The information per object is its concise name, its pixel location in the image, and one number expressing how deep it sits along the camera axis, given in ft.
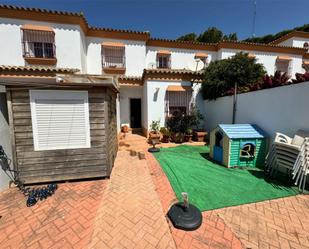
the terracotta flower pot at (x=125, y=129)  38.19
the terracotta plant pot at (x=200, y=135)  30.76
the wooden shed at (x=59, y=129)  12.79
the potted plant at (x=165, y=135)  30.14
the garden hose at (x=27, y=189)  11.85
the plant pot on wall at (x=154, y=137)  29.17
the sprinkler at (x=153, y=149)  24.05
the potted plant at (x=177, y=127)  29.91
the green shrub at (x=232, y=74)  27.27
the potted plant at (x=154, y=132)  29.64
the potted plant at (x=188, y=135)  30.55
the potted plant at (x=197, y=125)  30.81
